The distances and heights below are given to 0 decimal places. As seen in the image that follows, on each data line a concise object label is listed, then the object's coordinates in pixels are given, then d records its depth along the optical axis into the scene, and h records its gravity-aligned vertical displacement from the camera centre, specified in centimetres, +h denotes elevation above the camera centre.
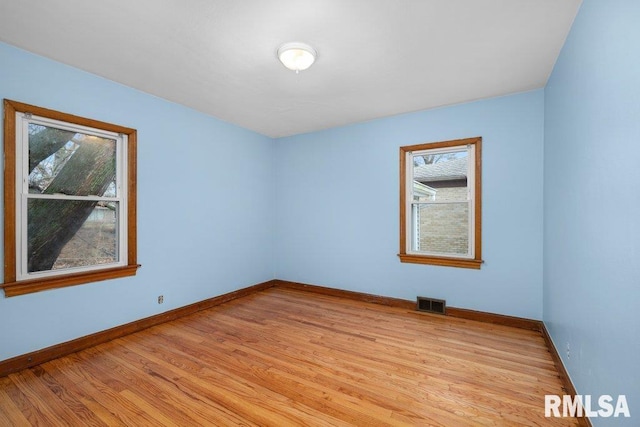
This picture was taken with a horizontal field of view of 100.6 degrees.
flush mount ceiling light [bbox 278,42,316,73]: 221 +134
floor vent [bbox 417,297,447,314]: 350 -124
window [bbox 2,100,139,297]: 226 +11
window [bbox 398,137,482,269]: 339 +13
